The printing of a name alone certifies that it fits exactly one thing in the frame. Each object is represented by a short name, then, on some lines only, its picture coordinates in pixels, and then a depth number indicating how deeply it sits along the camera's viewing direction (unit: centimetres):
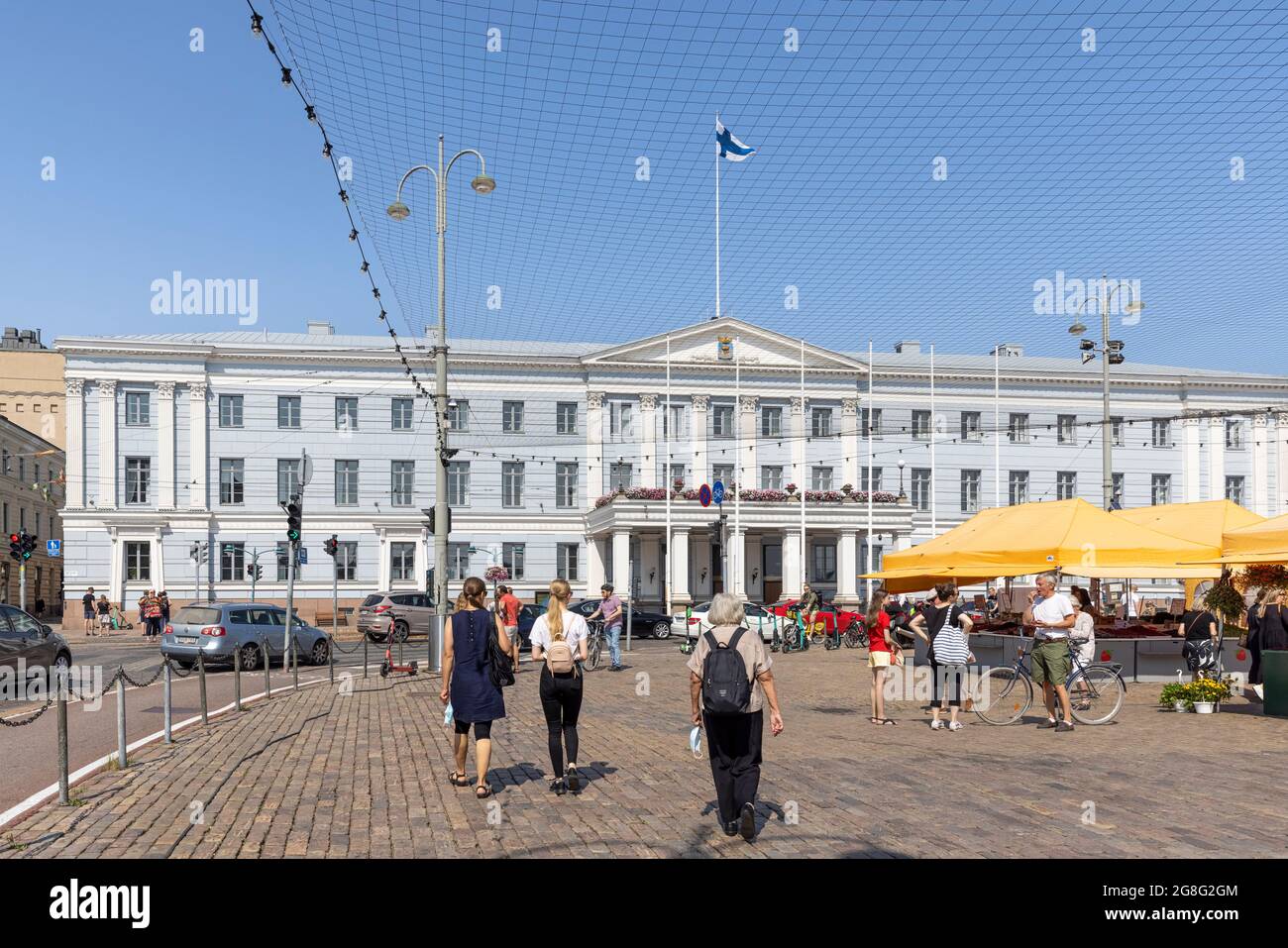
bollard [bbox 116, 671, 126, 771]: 1167
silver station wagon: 2616
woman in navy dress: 1008
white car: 3711
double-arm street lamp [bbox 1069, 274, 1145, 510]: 3337
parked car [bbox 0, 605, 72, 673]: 1898
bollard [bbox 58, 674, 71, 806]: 949
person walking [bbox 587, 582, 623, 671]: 2600
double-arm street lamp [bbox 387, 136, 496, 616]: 2361
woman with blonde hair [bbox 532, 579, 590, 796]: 1031
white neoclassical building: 5441
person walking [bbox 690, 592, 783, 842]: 821
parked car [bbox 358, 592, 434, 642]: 3925
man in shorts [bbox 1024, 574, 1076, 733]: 1495
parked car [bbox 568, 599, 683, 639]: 4578
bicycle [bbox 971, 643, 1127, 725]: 1536
